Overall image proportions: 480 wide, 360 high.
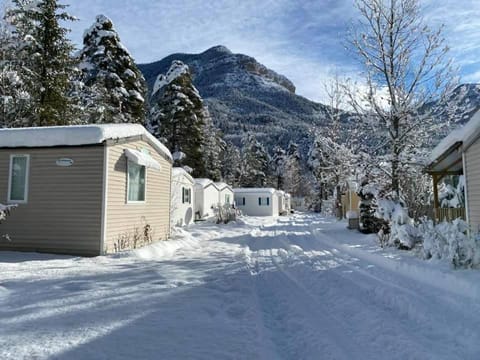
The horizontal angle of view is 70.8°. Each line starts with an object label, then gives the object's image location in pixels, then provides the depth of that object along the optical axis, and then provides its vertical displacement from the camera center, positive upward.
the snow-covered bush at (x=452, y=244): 6.10 -0.72
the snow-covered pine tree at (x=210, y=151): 33.84 +5.76
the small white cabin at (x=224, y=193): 26.80 +1.13
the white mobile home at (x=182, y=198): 17.75 +0.49
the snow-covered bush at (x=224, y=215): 19.69 -0.49
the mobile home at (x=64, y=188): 8.26 +0.48
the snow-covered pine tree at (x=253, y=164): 47.69 +6.20
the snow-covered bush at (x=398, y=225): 8.44 -0.48
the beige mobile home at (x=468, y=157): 8.23 +1.39
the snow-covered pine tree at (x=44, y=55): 15.35 +7.09
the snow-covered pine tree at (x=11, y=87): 15.02 +5.43
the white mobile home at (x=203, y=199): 23.08 +0.53
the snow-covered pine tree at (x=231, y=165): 46.78 +5.87
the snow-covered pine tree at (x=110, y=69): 19.24 +8.12
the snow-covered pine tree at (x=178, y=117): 26.25 +7.07
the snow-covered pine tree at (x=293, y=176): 52.44 +4.87
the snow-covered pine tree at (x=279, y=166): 54.62 +6.76
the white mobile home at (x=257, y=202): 33.59 +0.47
